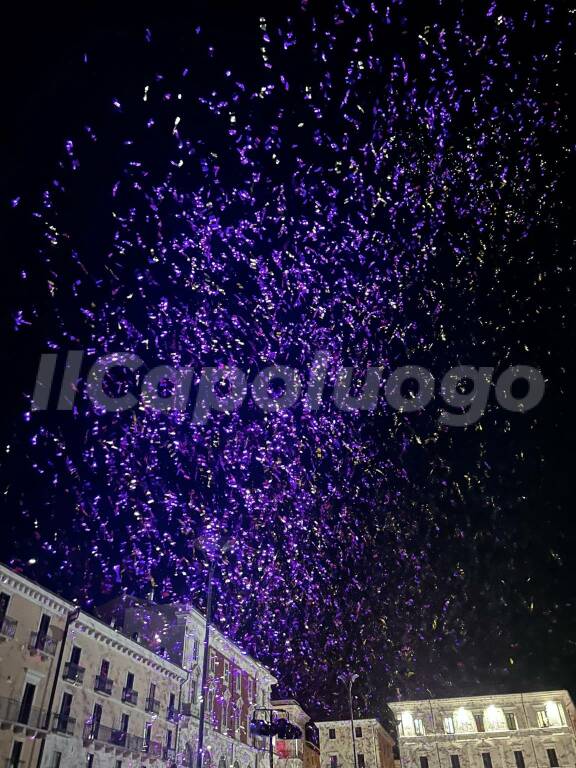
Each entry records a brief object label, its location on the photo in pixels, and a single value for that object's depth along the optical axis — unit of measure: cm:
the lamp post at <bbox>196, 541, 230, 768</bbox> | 1839
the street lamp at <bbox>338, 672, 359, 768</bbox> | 3650
